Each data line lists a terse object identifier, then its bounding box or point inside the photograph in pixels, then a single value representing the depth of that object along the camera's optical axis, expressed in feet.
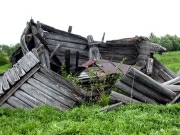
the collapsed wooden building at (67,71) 28.25
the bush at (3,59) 138.43
